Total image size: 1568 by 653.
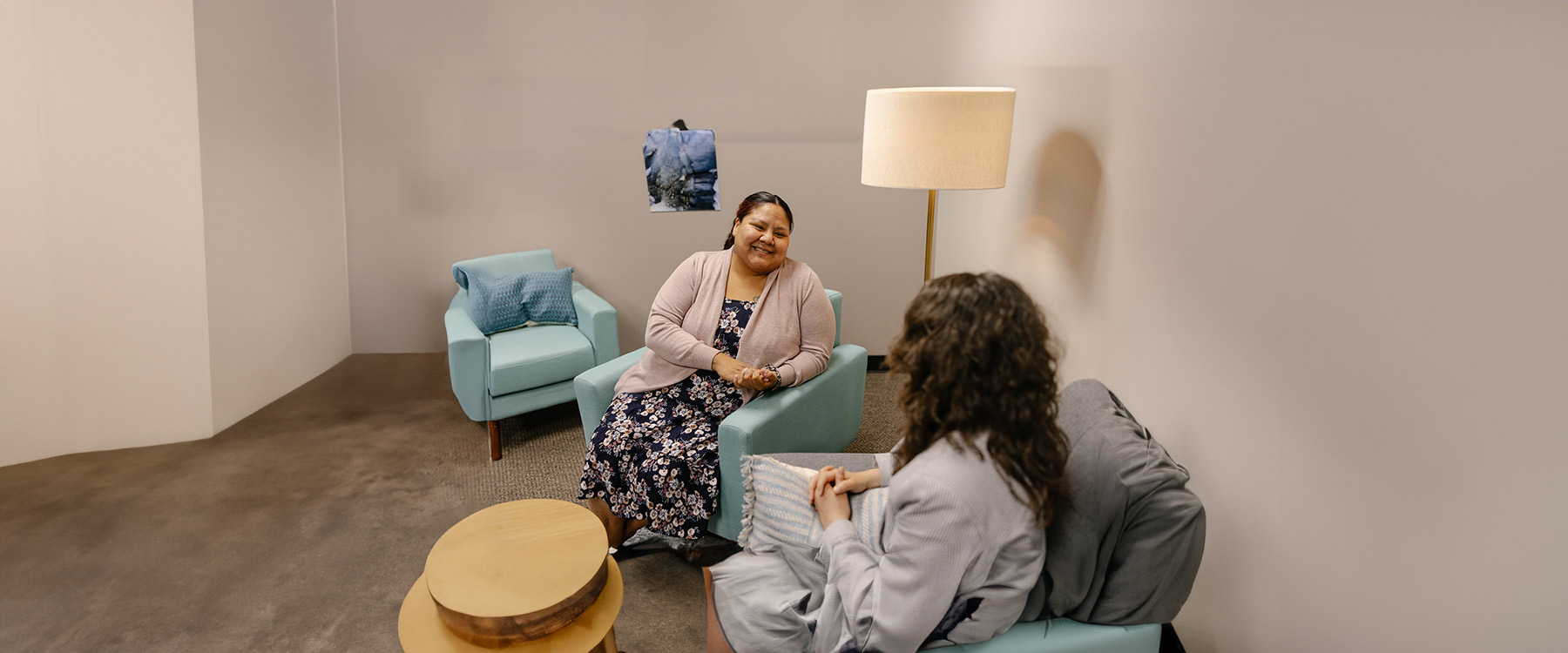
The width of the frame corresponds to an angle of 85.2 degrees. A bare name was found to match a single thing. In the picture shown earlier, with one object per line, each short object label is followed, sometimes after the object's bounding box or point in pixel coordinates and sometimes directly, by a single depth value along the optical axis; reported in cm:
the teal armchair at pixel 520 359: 378
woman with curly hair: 146
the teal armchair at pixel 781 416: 263
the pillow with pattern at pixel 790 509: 187
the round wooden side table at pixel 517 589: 190
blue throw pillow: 435
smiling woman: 275
